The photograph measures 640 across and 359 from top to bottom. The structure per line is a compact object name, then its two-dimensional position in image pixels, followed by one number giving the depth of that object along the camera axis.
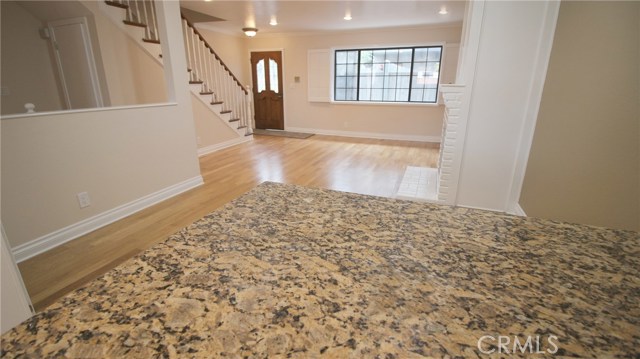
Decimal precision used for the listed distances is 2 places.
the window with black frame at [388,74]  6.35
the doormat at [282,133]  7.24
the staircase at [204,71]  4.05
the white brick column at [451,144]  2.84
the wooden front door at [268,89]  7.61
